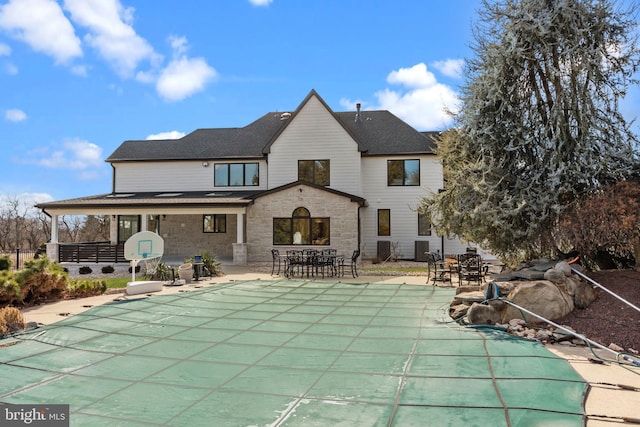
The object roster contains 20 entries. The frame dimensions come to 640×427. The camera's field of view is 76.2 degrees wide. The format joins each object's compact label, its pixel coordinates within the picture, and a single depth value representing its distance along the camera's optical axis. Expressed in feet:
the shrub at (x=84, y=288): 36.26
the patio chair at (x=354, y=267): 50.54
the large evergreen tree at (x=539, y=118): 30.66
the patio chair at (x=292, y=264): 49.96
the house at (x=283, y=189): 65.21
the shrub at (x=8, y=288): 30.07
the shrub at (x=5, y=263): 31.95
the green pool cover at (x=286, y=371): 13.03
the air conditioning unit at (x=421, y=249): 71.36
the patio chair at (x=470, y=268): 40.21
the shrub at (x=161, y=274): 47.00
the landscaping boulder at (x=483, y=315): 25.45
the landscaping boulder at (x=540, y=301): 25.07
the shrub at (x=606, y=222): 26.53
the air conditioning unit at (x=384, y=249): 72.13
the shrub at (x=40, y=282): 32.42
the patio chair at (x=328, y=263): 49.60
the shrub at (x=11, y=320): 23.61
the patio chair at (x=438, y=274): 43.24
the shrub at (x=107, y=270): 58.18
